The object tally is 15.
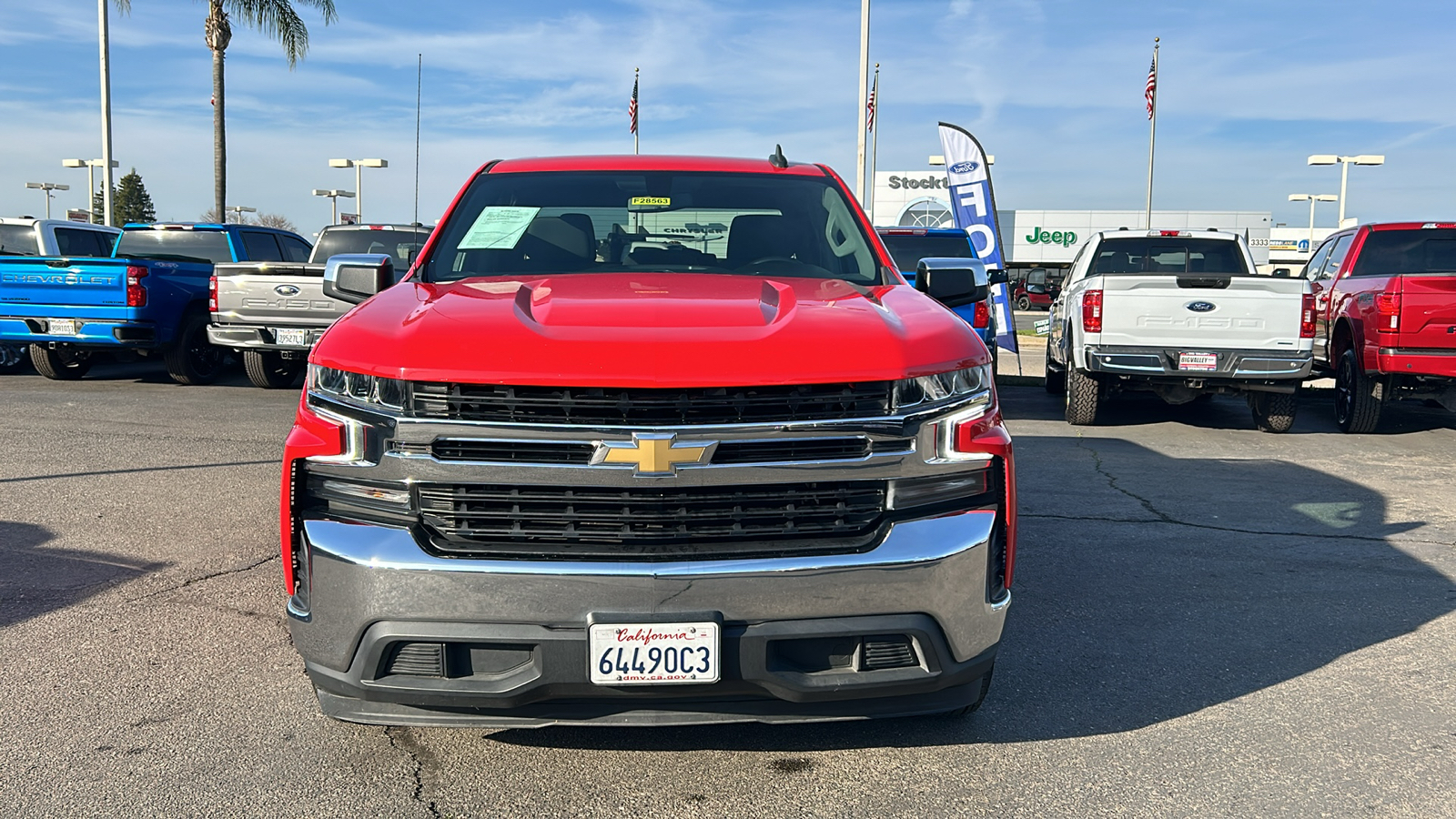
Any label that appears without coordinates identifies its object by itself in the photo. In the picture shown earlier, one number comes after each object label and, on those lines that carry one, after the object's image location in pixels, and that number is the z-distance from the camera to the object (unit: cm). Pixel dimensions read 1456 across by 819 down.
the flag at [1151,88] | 3620
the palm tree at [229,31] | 2384
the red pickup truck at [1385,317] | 990
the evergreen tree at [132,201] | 7538
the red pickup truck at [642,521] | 280
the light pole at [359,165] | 4790
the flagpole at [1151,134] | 3796
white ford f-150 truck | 994
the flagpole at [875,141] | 3982
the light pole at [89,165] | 5052
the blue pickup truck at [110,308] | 1219
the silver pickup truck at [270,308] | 1175
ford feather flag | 1586
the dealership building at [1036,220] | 5272
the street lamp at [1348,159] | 4909
